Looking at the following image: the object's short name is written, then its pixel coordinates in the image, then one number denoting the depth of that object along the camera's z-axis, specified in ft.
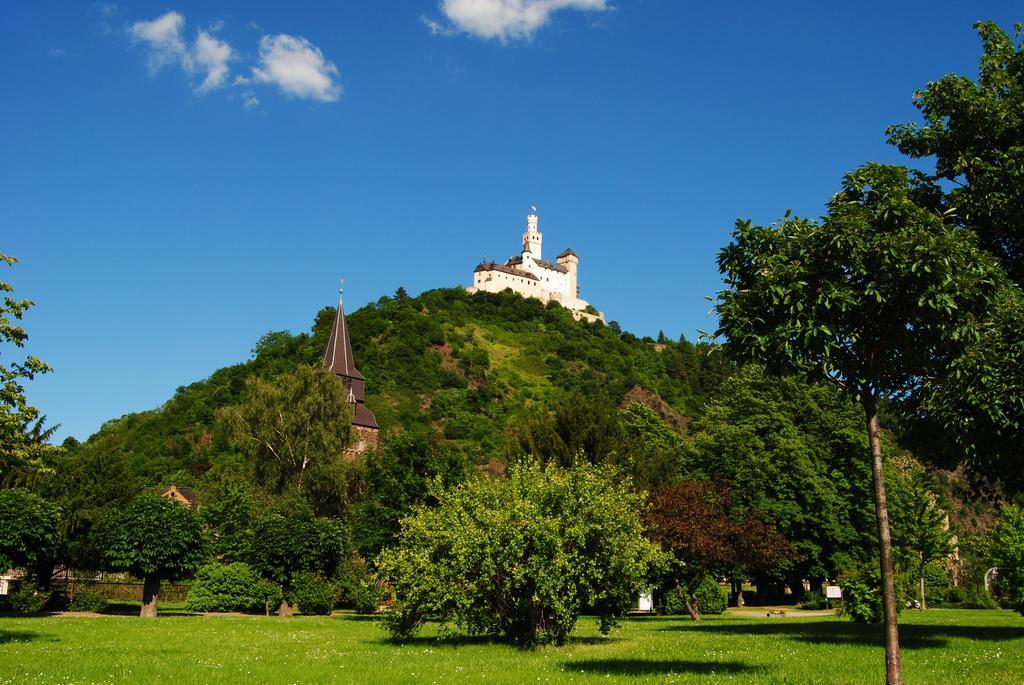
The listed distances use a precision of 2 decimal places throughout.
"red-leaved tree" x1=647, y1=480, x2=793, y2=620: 110.42
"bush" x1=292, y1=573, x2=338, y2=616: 124.88
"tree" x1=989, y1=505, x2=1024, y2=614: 87.25
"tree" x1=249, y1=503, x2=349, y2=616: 125.49
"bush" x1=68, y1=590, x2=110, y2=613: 123.03
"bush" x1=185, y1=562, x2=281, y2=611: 124.26
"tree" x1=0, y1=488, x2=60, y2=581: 95.04
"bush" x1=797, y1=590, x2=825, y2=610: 153.79
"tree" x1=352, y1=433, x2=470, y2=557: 128.47
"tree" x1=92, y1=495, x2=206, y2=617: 114.46
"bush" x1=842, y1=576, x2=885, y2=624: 95.14
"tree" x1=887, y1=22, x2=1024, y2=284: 70.18
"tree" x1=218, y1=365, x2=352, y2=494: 190.70
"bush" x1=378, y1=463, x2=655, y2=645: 66.74
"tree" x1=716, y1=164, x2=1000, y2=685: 41.29
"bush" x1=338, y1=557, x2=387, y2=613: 125.70
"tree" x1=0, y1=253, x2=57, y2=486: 64.85
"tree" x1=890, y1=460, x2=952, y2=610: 152.97
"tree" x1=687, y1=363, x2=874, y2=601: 146.82
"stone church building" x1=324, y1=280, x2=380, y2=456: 269.03
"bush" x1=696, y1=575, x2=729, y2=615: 130.00
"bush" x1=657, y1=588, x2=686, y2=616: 131.32
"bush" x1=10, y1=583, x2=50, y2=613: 111.34
